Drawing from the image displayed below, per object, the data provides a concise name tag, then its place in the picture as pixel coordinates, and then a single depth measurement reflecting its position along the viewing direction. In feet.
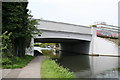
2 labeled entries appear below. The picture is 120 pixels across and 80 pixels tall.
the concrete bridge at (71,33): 40.93
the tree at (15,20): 20.98
